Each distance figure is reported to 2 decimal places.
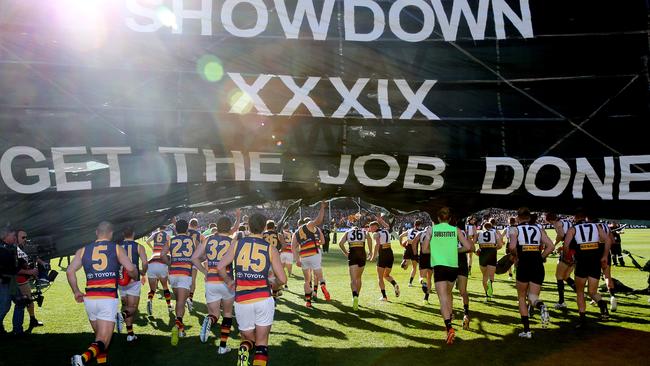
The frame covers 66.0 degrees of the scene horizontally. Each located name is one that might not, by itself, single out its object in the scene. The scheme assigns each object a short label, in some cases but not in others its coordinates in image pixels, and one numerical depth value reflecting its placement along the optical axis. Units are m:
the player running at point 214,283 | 9.20
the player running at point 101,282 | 7.30
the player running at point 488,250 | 14.06
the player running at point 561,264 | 12.21
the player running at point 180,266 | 9.95
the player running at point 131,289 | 9.55
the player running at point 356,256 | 13.01
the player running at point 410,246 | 16.40
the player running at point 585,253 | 10.32
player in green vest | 9.37
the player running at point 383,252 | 14.02
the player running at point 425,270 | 13.51
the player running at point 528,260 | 9.73
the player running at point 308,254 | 13.65
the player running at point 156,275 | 12.10
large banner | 8.94
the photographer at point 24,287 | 10.62
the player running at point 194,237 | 12.06
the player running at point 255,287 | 7.01
